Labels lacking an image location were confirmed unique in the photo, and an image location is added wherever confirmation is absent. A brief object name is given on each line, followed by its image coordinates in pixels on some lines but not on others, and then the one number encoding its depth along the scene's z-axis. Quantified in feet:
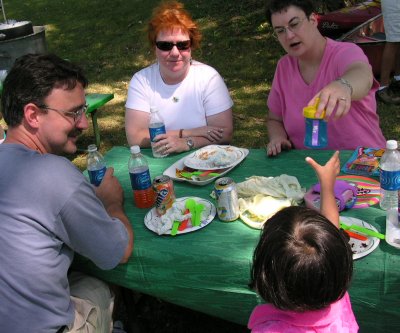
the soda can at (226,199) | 6.17
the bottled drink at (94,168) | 7.74
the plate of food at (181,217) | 6.36
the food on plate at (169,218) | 6.40
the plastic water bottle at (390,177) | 5.84
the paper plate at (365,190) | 6.18
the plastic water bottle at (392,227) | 5.35
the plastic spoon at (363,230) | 5.49
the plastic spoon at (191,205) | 6.60
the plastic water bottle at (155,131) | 8.61
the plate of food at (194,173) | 7.51
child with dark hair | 4.03
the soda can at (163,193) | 6.63
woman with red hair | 9.31
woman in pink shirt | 8.00
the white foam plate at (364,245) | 5.29
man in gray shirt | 5.46
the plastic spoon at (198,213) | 6.42
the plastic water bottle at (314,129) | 6.25
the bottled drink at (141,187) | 6.95
